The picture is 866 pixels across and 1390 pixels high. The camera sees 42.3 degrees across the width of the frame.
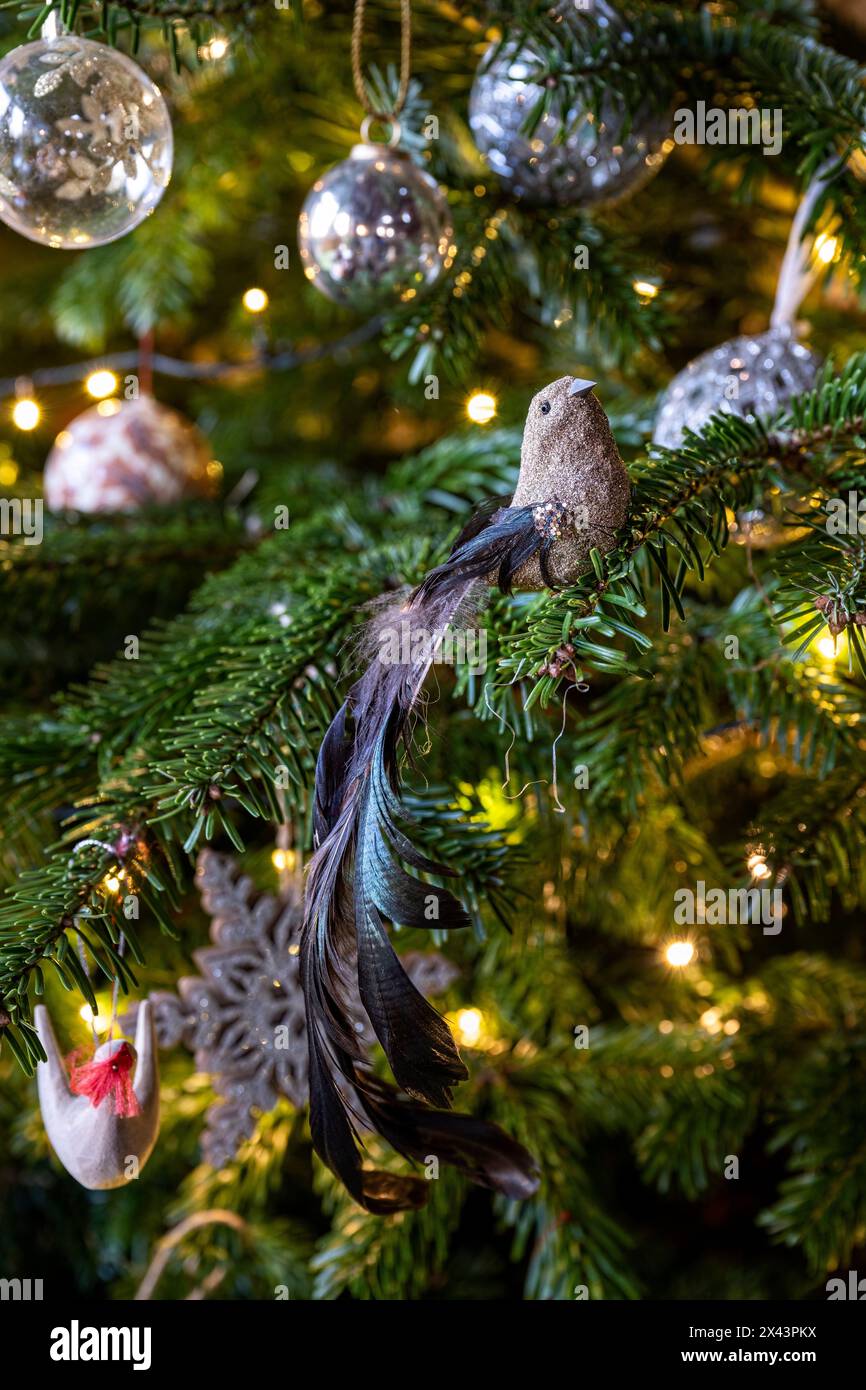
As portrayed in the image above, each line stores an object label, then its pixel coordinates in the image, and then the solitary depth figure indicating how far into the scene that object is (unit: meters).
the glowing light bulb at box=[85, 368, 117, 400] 1.01
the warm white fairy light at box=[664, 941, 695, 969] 0.74
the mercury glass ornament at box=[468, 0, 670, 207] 0.67
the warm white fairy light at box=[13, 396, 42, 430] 0.98
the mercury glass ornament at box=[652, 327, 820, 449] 0.63
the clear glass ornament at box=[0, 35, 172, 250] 0.55
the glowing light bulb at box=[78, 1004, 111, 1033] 0.69
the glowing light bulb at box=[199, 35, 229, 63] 0.70
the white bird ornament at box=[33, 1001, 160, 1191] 0.52
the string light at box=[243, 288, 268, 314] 0.92
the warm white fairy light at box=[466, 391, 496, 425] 0.75
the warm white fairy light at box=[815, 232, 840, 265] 0.68
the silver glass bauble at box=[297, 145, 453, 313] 0.64
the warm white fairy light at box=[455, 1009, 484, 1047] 0.78
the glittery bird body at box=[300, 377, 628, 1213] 0.43
